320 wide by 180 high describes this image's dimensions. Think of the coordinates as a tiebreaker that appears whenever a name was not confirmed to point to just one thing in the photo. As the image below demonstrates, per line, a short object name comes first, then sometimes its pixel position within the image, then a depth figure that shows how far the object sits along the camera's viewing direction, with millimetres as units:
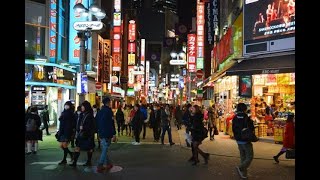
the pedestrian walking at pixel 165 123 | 20359
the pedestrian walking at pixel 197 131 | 13750
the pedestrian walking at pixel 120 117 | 25000
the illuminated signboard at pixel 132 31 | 65562
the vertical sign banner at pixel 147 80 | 100125
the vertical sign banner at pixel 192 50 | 42094
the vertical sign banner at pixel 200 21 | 38719
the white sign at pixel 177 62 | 44081
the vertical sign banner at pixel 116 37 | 46906
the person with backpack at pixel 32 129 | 15688
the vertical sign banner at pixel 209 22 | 36866
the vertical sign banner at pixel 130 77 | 66938
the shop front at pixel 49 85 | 25562
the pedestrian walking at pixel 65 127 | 13422
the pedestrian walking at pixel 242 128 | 10992
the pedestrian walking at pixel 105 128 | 12375
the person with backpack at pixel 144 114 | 22523
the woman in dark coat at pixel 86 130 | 12797
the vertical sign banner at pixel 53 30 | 27906
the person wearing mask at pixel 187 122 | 14237
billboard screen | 19219
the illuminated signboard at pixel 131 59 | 66962
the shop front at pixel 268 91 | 19422
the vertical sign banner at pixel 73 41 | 31016
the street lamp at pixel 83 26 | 17422
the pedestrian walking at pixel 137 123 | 20688
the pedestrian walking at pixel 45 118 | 23023
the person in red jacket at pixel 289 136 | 13508
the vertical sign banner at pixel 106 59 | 47125
